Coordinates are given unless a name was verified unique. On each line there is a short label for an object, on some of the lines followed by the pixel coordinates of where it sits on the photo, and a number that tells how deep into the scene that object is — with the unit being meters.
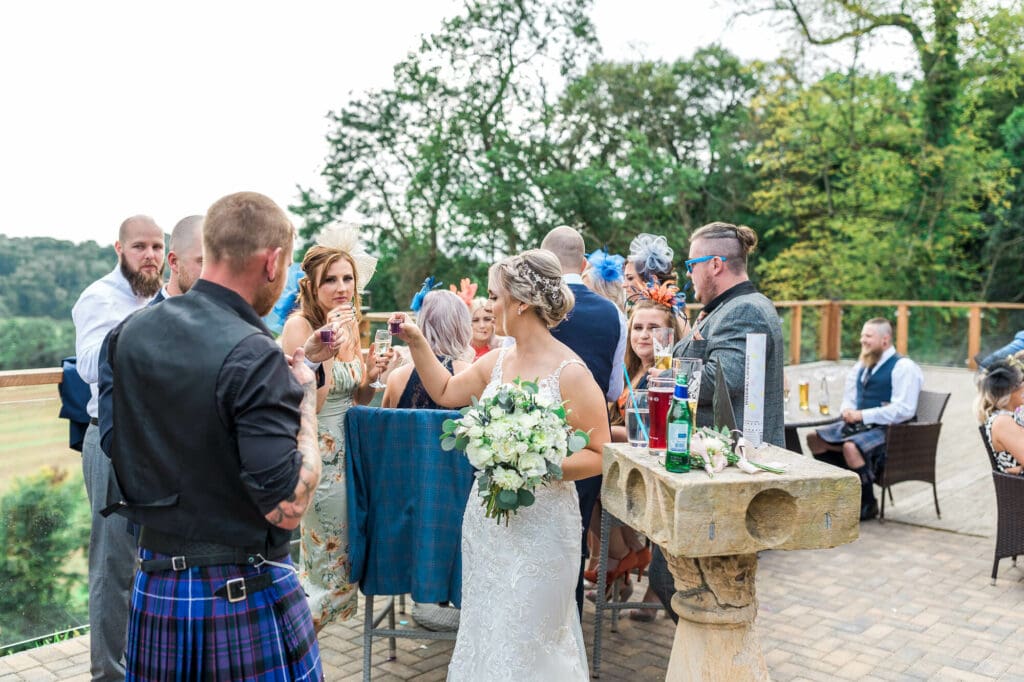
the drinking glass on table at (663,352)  3.45
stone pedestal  2.65
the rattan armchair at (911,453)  7.14
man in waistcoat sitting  7.35
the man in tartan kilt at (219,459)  2.07
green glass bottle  2.78
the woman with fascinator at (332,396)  3.96
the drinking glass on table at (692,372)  3.06
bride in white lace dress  3.26
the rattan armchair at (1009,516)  5.55
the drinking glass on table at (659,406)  3.00
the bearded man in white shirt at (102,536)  3.75
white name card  3.20
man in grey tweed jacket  3.86
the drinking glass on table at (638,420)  3.15
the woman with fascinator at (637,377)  4.85
